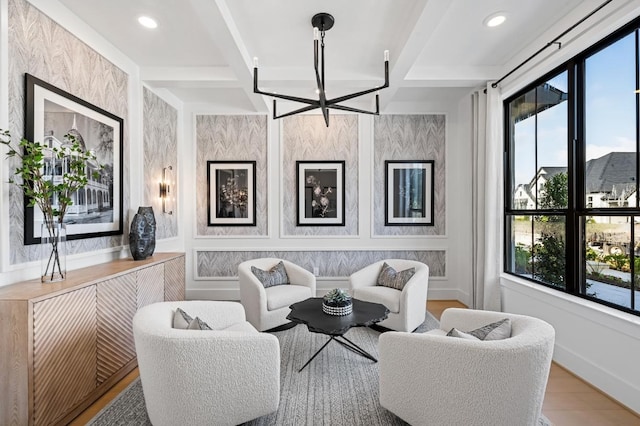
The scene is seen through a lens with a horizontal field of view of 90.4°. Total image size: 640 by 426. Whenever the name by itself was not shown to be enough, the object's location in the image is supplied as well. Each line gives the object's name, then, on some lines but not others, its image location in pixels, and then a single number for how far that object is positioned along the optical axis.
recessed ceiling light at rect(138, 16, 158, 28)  2.75
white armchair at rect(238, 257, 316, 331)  3.44
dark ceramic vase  3.22
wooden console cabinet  1.82
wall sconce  4.22
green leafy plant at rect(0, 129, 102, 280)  2.12
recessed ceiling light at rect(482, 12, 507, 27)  2.73
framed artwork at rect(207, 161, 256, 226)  4.89
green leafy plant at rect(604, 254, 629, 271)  2.44
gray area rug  2.10
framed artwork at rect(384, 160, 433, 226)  4.90
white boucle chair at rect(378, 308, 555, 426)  1.64
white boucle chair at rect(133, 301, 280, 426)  1.75
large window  2.41
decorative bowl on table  2.74
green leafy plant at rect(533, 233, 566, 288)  3.07
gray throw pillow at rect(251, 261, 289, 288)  3.82
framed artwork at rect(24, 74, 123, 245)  2.31
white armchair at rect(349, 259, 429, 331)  3.39
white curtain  3.76
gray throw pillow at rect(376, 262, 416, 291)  3.69
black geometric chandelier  2.35
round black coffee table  2.50
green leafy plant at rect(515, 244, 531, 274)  3.55
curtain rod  2.40
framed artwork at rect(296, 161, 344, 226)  4.90
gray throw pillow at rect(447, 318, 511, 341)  1.87
